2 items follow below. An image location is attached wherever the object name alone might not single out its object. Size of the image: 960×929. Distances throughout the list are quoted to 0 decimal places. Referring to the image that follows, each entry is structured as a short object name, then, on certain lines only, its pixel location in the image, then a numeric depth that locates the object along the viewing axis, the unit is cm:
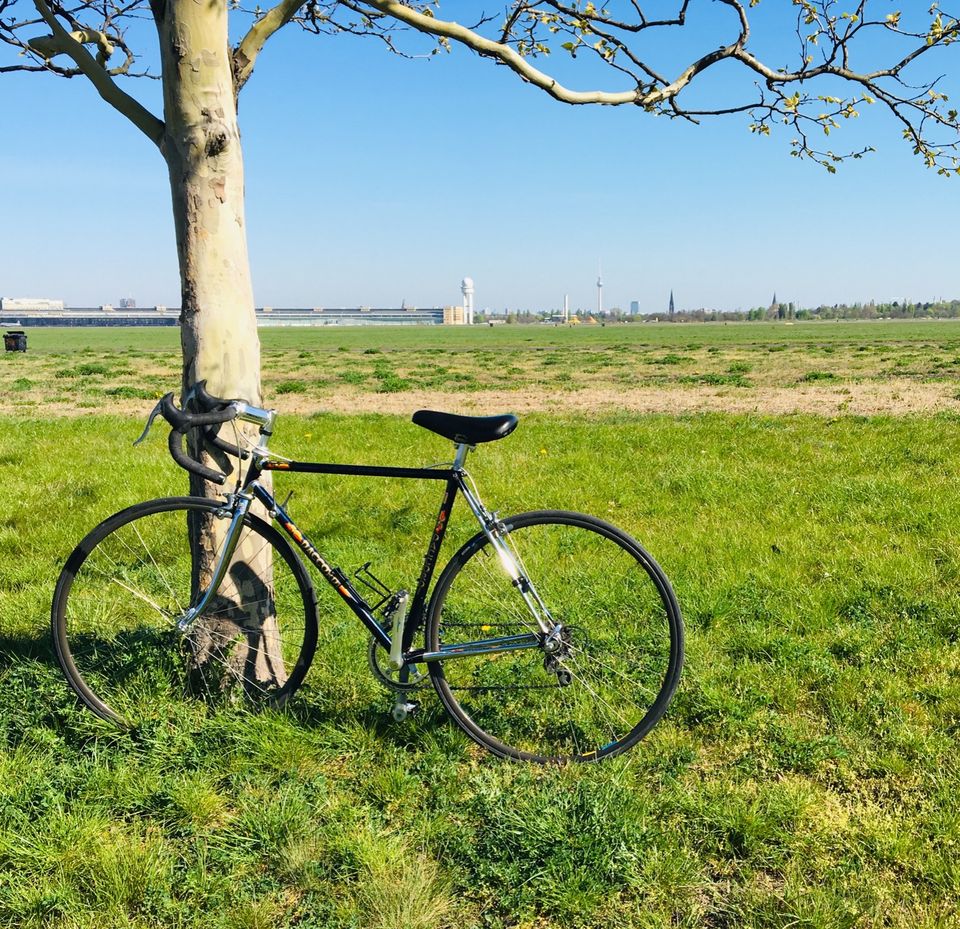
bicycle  375
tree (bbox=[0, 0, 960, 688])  389
